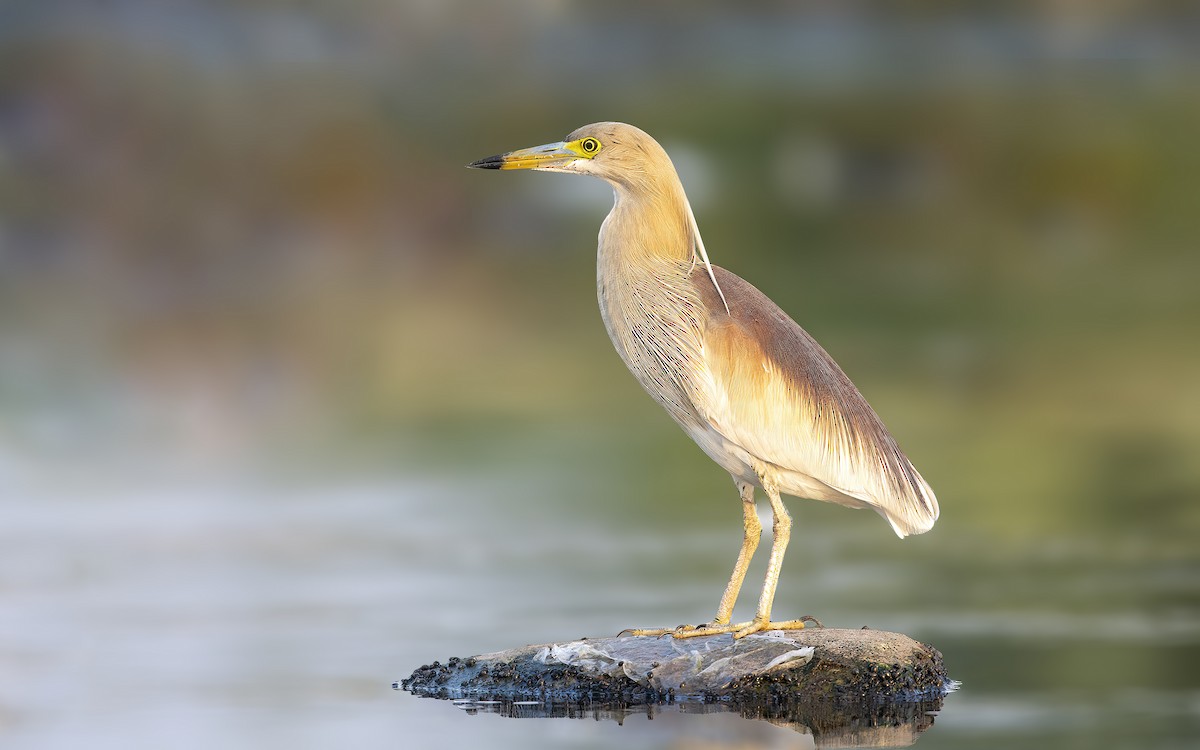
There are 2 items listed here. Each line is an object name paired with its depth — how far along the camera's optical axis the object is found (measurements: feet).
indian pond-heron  61.67
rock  60.13
